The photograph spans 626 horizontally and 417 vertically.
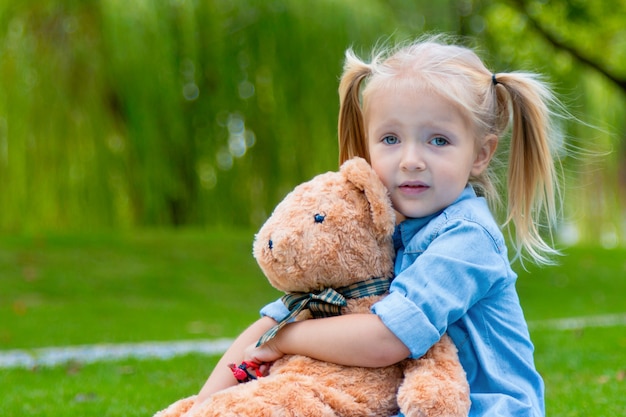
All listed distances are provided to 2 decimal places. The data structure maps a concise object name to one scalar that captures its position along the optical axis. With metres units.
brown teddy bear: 2.16
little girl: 2.23
